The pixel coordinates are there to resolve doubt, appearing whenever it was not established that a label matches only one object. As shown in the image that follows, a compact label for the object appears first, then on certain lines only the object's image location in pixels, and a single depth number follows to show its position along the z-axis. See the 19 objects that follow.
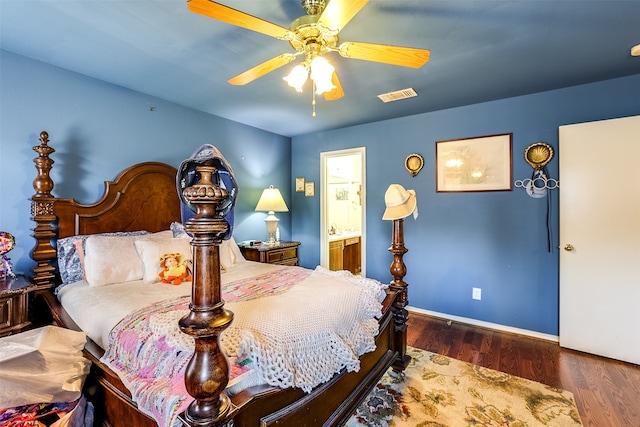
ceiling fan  1.27
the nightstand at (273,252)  3.46
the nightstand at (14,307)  1.72
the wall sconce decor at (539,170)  2.80
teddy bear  2.12
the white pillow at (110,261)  2.02
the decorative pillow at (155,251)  2.15
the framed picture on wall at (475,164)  3.04
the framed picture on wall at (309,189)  4.44
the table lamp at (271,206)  3.79
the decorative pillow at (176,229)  2.64
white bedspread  1.56
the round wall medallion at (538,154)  2.79
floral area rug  1.76
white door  2.40
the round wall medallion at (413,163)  3.51
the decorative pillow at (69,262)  2.15
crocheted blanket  1.08
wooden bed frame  0.77
